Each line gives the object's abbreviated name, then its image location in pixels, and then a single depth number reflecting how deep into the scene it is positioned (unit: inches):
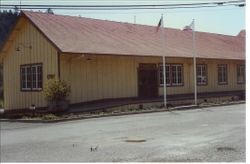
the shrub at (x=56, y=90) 879.1
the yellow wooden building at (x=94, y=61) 967.6
